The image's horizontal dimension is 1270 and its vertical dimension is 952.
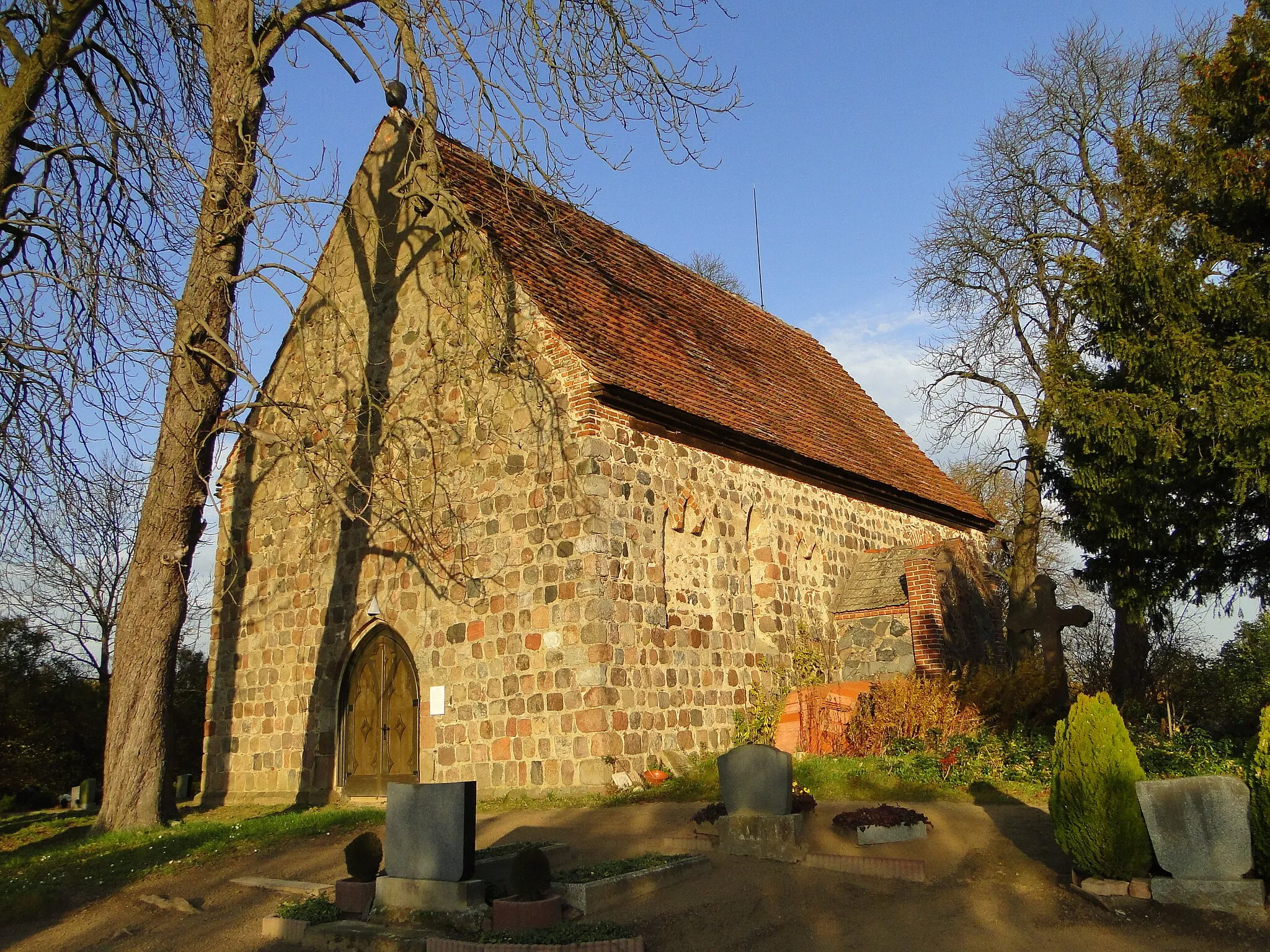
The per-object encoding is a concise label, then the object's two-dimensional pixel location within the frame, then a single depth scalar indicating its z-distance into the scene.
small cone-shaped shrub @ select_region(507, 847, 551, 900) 6.77
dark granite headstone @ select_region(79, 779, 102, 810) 20.44
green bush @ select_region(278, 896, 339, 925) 7.13
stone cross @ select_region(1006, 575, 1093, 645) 15.70
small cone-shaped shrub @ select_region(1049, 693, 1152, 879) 6.71
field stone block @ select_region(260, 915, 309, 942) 6.97
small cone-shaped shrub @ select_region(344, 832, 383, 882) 7.45
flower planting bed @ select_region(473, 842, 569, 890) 7.56
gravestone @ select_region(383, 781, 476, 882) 7.02
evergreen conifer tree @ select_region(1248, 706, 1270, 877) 6.29
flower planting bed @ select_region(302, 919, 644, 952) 6.02
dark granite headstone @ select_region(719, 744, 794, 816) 8.41
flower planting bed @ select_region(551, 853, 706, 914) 6.99
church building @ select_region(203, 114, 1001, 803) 12.26
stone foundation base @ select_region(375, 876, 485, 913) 6.85
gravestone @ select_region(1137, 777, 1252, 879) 6.38
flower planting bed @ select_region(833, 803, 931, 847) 8.25
